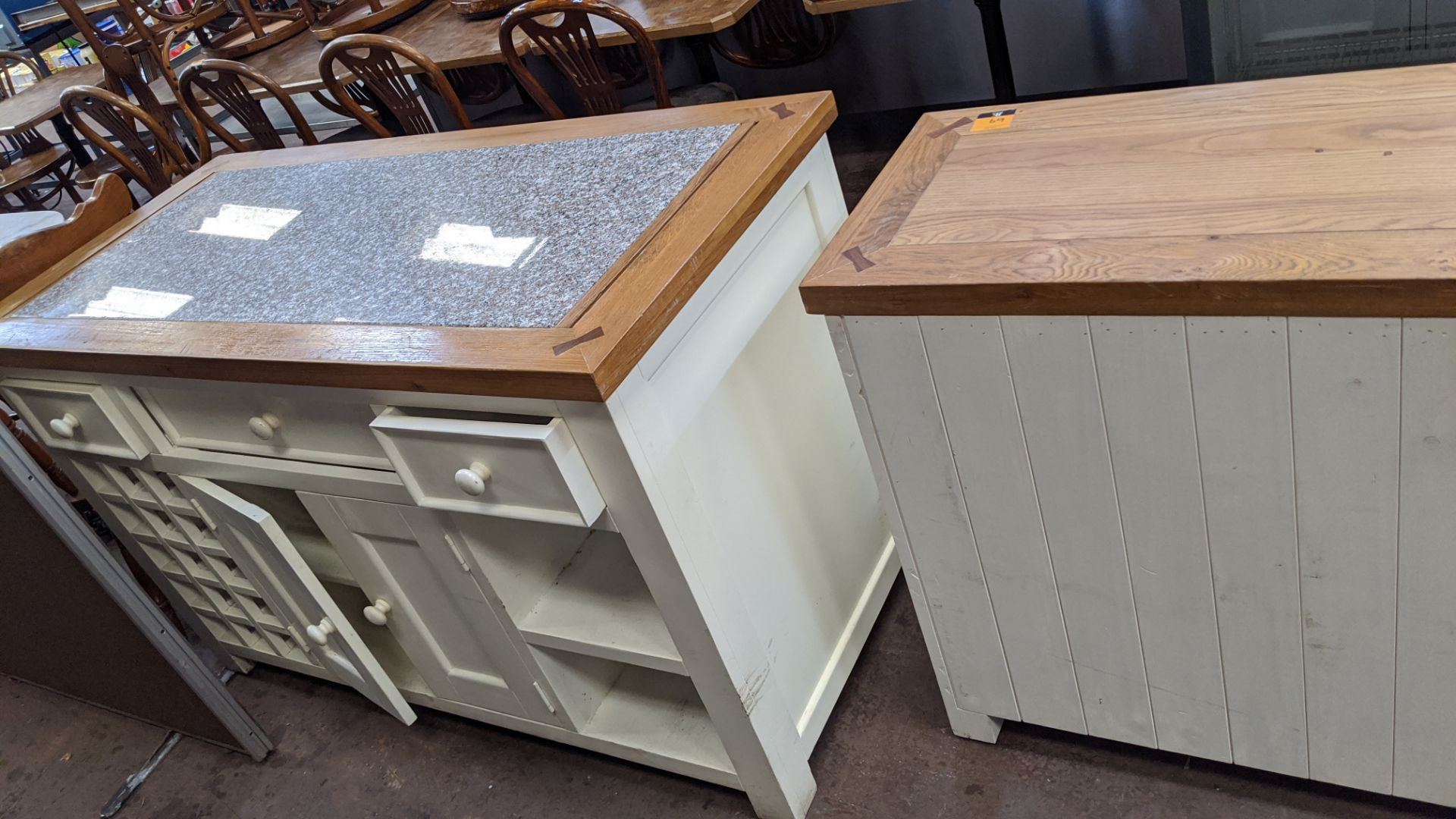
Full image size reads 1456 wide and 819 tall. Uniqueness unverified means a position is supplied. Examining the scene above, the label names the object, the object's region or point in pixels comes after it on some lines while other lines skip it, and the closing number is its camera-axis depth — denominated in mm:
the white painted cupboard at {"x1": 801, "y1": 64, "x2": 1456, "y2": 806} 912
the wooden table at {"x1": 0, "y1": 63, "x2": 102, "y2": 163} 4348
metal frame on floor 1583
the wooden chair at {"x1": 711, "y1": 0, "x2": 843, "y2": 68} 3164
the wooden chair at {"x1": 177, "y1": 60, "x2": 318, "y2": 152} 3054
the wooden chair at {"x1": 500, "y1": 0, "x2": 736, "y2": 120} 2449
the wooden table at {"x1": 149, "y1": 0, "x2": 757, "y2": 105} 2668
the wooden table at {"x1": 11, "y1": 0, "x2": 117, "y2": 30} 6047
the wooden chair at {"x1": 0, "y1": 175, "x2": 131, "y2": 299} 1791
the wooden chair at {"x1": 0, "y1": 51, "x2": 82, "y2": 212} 4605
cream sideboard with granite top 1182
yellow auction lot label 1312
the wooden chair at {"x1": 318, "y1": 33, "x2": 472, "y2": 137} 2637
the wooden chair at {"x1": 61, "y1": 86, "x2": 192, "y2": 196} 3174
